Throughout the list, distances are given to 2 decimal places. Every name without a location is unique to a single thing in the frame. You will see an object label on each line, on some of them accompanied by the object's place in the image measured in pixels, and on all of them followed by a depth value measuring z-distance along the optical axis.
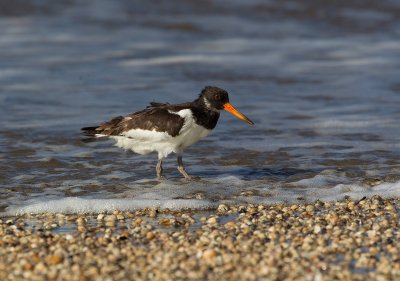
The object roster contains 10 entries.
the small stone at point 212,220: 13.15
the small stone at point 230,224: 12.78
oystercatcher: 16.27
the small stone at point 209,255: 10.90
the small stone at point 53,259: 10.83
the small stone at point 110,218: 13.40
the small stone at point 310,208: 14.04
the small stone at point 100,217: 13.53
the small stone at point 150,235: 12.07
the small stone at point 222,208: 14.17
